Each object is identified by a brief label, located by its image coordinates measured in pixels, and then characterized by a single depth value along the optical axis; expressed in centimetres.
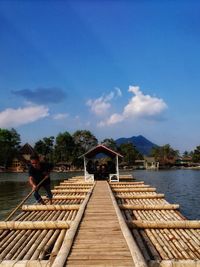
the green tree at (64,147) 7796
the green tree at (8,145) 7106
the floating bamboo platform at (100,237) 435
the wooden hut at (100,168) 2002
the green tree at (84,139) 7796
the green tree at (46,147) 7977
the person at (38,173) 952
